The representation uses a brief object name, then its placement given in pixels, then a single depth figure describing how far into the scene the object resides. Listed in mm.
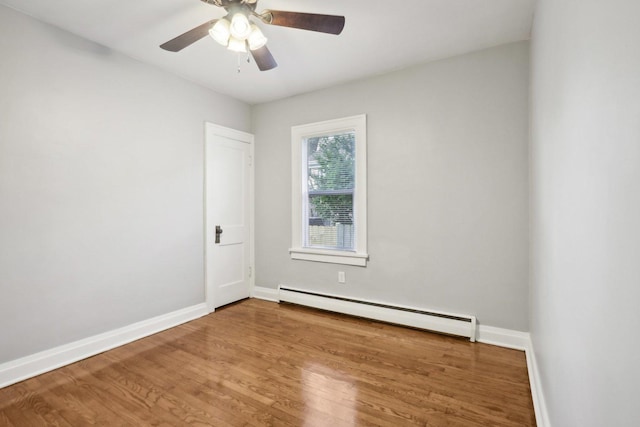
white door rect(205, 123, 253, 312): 3705
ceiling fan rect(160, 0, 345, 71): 1914
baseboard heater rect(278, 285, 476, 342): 2873
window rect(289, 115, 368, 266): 3480
